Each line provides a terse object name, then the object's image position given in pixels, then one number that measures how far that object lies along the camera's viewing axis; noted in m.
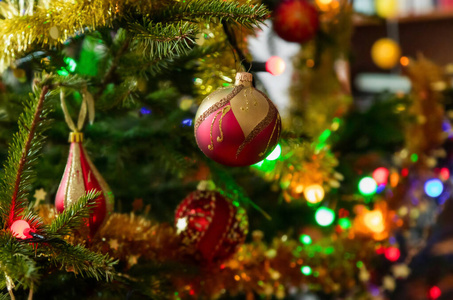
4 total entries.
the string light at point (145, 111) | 0.70
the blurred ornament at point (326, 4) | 1.04
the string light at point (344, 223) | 0.93
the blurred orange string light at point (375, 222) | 0.88
